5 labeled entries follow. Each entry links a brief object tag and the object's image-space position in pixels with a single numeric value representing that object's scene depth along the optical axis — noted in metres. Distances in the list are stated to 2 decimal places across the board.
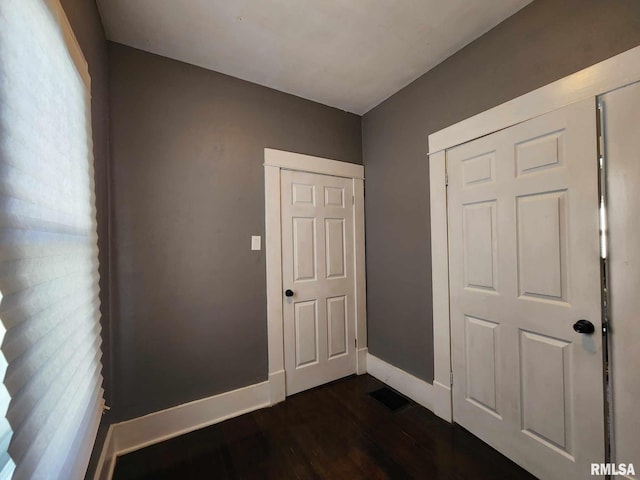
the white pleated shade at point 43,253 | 0.58
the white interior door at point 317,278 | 2.30
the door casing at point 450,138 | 1.26
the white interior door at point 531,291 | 1.30
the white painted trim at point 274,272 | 2.19
